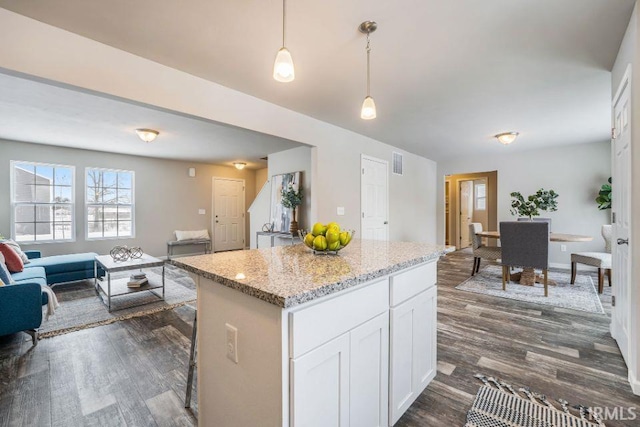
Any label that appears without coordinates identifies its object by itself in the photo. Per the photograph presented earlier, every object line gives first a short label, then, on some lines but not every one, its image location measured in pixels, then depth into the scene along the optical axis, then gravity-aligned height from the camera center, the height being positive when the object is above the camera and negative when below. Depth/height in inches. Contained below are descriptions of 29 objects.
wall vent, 222.5 +40.0
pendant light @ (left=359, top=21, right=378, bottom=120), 77.1 +32.3
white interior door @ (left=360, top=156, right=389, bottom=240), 189.5 +10.9
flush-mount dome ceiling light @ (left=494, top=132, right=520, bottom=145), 180.7 +49.7
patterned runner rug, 60.3 -44.4
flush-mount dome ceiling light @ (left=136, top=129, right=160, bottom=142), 166.3 +47.0
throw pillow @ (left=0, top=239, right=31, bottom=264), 149.1 -19.9
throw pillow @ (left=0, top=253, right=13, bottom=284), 101.2 -22.8
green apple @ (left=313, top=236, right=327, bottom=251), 63.0 -6.7
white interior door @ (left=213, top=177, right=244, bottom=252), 298.5 -1.0
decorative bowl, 64.1 -8.6
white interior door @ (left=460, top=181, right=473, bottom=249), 333.7 +5.6
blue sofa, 88.3 -30.8
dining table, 155.1 -34.9
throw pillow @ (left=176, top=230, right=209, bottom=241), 267.9 -20.9
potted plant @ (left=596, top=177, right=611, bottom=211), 192.7 +11.8
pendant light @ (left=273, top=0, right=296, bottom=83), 60.0 +31.6
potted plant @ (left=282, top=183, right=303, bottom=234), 184.9 +8.1
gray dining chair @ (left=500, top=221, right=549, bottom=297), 141.5 -16.3
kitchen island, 37.1 -19.4
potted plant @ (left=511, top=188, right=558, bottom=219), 180.7 +6.5
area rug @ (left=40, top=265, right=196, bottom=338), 112.1 -43.4
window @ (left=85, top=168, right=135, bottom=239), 227.5 +7.8
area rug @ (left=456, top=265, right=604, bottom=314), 132.3 -41.4
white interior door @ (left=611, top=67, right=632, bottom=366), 77.4 -0.2
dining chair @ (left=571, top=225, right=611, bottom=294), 147.2 -24.9
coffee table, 133.3 -32.0
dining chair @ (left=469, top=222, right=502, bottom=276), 174.2 -23.0
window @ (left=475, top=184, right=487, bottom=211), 347.3 +21.7
